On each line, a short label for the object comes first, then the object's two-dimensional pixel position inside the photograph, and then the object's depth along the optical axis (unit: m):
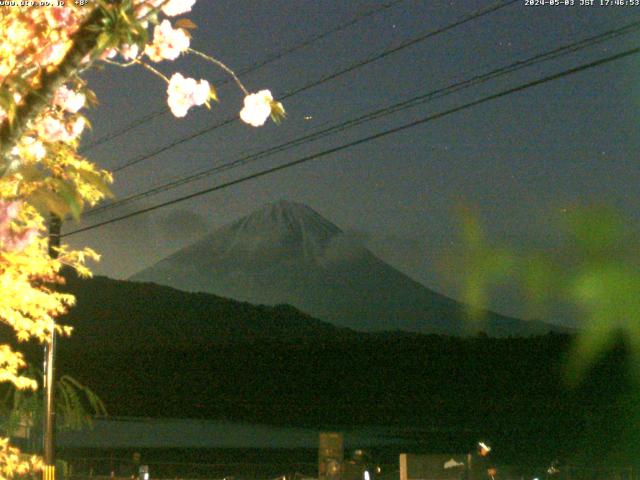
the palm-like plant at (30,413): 16.99
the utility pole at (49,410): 17.17
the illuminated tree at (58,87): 4.98
